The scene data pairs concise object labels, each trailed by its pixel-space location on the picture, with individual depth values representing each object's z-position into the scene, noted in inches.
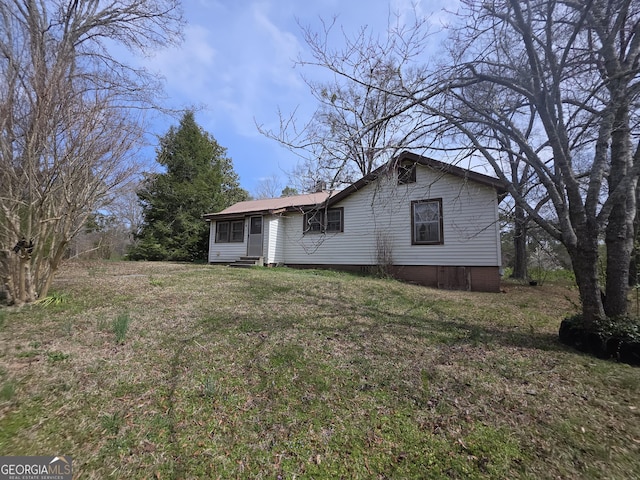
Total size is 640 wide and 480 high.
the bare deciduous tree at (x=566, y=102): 160.4
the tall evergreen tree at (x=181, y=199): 717.3
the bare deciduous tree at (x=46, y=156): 176.4
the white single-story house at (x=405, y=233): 371.2
